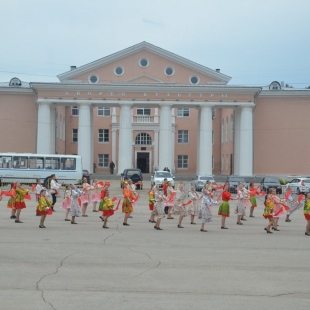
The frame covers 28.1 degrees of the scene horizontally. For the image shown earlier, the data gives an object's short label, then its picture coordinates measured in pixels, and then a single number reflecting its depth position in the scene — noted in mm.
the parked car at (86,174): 50725
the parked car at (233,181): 42344
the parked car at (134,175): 48250
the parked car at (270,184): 42688
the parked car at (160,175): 47156
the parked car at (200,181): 45062
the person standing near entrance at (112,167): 66625
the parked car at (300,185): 41250
